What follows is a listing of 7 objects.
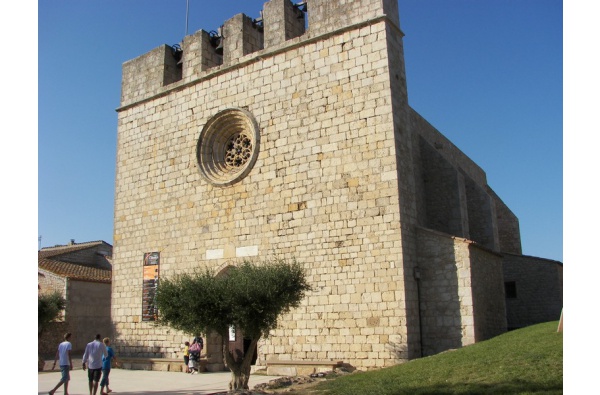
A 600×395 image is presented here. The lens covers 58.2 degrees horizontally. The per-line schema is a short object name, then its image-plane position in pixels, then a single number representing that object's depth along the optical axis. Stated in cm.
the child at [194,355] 1252
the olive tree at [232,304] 909
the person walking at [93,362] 887
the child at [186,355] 1291
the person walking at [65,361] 909
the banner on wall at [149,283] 1443
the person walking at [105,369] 916
